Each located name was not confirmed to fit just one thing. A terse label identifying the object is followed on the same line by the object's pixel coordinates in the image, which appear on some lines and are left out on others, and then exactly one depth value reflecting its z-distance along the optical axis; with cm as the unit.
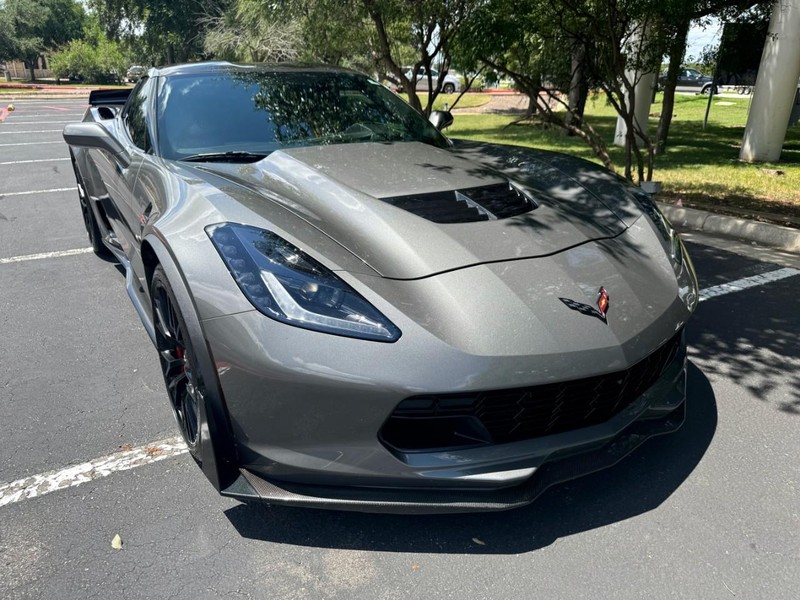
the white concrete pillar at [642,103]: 1166
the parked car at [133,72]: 4738
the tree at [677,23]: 531
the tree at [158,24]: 3662
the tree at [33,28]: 5069
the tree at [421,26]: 785
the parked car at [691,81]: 3956
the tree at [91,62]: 4725
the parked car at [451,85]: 3359
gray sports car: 180
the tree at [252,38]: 1852
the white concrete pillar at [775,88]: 901
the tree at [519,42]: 617
